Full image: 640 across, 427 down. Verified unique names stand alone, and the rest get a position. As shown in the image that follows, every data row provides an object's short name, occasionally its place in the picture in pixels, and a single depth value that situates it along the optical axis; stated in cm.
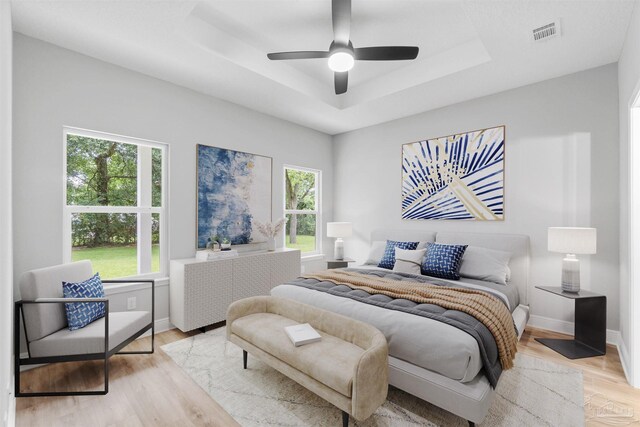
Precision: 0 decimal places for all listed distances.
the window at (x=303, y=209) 501
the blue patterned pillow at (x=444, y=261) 331
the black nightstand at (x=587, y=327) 277
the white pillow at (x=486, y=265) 324
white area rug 193
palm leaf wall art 373
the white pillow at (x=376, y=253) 415
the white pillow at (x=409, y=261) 346
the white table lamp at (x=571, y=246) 275
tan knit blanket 207
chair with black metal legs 215
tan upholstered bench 167
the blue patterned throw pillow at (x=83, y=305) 232
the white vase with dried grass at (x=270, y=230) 423
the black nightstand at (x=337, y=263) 454
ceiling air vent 240
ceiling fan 230
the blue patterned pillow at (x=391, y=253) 379
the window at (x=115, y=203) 291
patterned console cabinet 319
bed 175
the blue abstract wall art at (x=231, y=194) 372
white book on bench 207
